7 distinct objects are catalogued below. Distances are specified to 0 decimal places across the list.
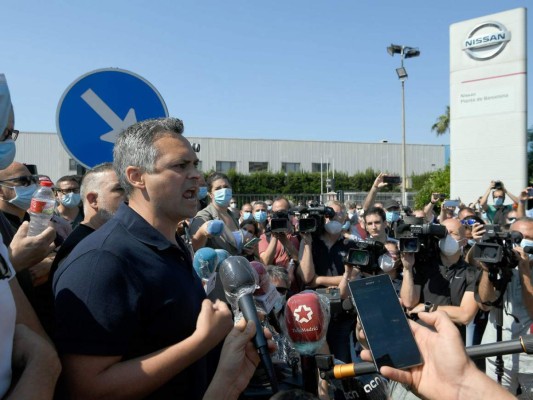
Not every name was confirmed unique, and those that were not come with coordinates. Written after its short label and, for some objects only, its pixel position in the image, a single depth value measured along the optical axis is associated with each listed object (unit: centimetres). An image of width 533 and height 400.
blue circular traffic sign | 360
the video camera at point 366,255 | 419
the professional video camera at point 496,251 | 387
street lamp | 2389
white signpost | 1959
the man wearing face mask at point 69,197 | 536
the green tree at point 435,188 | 2366
